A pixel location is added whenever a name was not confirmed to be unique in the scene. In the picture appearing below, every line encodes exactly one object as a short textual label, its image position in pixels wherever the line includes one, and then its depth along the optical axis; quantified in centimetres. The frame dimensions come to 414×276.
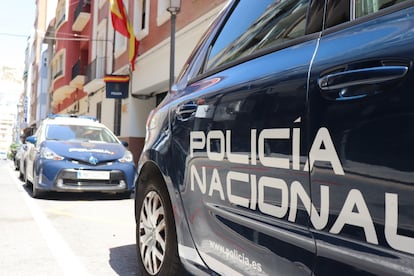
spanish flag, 1554
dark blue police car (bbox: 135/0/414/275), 137
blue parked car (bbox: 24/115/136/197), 764
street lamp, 940
